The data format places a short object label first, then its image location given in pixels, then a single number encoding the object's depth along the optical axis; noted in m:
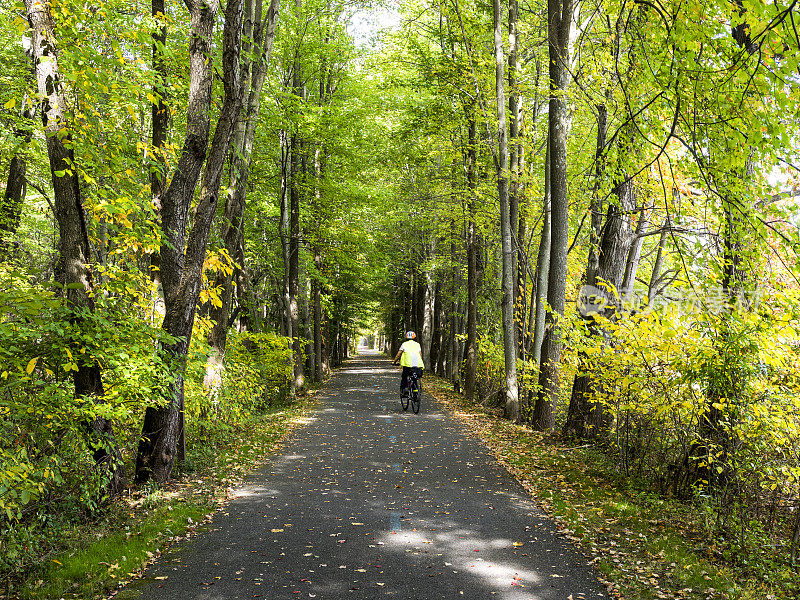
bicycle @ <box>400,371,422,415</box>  16.41
